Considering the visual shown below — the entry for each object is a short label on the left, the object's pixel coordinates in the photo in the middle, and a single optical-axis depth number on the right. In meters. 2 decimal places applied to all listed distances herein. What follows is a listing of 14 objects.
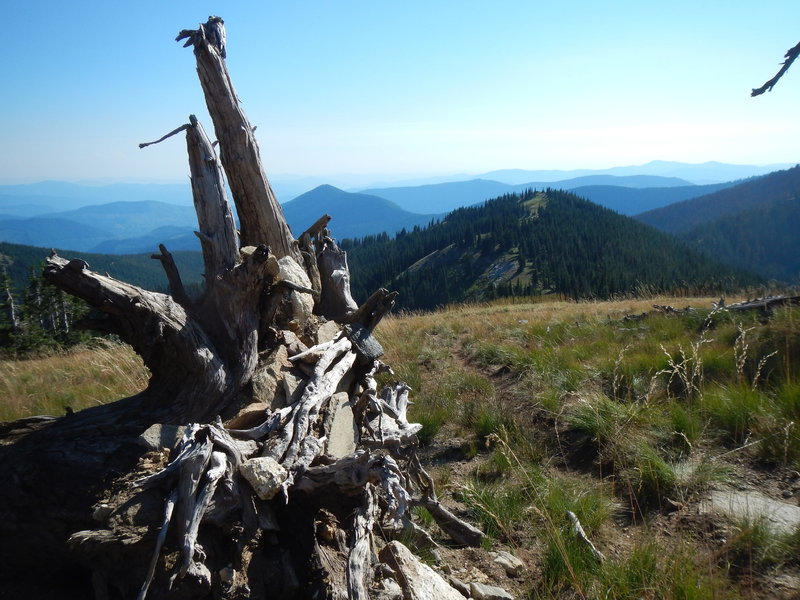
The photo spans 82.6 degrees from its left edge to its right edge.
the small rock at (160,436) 3.03
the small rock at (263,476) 2.65
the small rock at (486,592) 2.91
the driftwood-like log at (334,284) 5.57
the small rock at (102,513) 2.50
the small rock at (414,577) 2.62
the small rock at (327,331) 4.68
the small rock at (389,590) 2.55
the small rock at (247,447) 2.89
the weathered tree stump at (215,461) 2.47
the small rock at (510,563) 3.29
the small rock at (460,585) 2.96
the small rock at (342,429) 3.67
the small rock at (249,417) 3.38
